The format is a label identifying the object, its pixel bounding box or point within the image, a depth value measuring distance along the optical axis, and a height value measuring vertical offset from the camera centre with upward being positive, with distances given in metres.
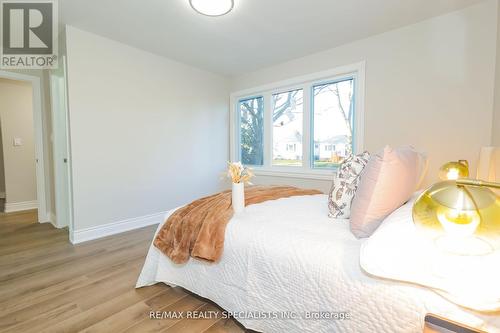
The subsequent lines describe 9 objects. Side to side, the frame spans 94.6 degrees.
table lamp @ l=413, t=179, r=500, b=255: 0.54 -0.13
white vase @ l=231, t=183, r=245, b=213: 1.62 -0.29
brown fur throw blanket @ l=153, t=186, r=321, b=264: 1.41 -0.49
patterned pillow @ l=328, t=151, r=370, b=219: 1.46 -0.20
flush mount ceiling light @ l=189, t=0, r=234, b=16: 2.04 +1.36
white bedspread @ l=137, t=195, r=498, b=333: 0.84 -0.56
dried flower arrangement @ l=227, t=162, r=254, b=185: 1.66 -0.13
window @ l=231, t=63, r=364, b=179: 3.05 +0.51
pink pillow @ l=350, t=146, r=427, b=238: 1.13 -0.16
